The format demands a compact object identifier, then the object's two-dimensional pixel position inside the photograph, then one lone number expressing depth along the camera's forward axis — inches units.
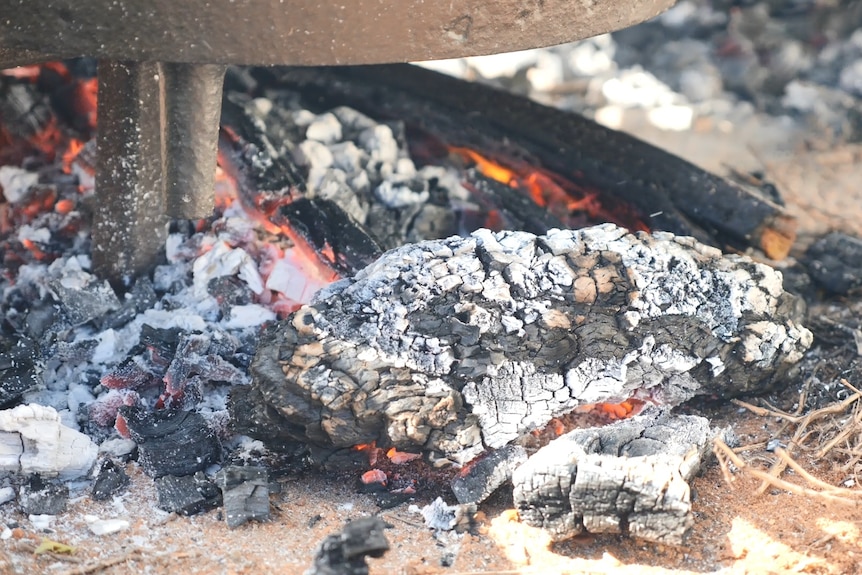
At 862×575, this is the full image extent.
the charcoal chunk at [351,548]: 71.2
